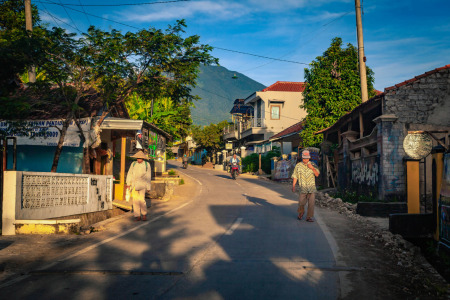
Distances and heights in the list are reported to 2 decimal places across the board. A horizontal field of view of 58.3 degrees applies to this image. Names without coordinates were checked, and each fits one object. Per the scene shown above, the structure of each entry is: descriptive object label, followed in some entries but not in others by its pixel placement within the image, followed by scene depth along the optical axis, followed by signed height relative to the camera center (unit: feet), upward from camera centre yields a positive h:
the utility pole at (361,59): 60.80 +15.76
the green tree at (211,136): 214.07 +13.69
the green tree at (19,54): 37.47 +10.33
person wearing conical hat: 37.14 -2.16
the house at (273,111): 150.51 +19.42
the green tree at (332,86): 89.76 +16.89
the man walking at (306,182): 35.35 -1.77
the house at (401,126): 43.83 +4.03
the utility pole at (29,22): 49.55 +17.81
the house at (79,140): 47.21 +2.56
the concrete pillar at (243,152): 167.86 +4.01
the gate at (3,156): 29.05 +0.36
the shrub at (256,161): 129.59 +0.21
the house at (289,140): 107.04 +6.71
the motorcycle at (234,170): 100.07 -2.14
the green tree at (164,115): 95.66 +11.46
